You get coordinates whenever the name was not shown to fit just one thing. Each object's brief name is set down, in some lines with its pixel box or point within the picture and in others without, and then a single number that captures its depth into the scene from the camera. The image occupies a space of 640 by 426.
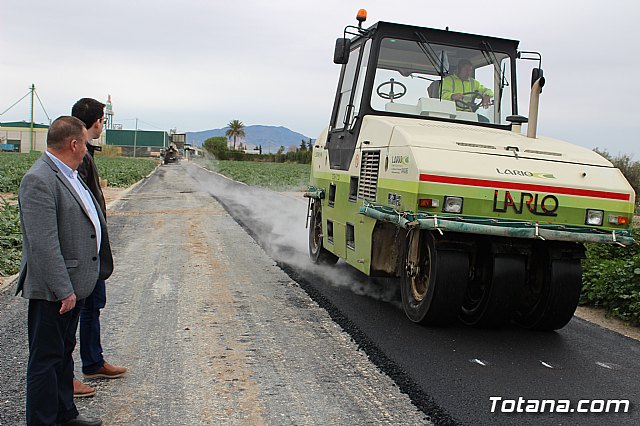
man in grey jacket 3.57
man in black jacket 4.48
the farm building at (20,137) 109.73
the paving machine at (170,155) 82.06
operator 7.73
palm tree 149.12
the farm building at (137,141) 110.19
